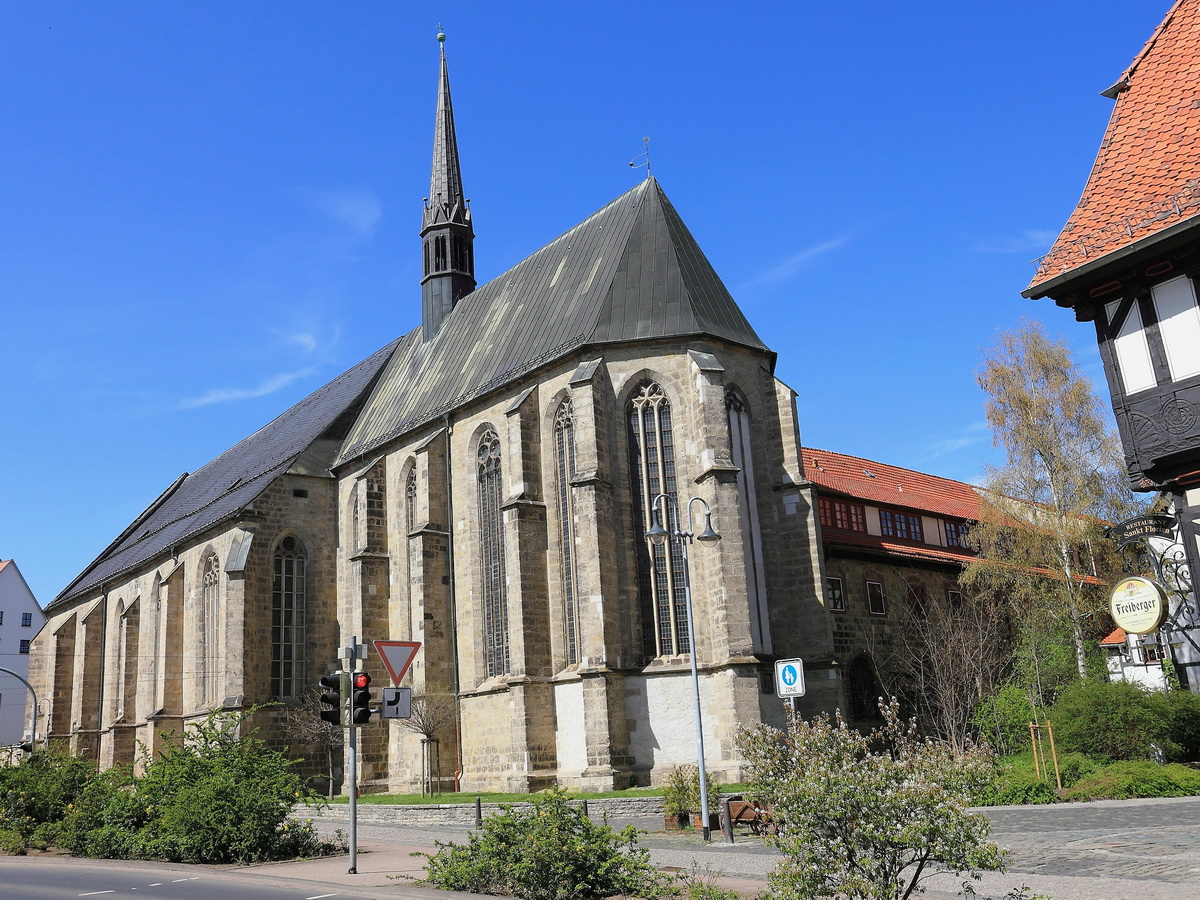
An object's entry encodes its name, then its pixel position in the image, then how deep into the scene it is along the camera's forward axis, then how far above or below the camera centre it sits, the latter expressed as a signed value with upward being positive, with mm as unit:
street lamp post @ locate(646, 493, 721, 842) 15609 +1578
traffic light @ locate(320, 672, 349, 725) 14127 +709
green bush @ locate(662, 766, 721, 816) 16938 -1172
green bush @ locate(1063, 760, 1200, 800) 16953 -1472
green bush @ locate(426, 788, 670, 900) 10055 -1237
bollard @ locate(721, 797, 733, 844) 14922 -1434
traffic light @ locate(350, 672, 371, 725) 13953 +583
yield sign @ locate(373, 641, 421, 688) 13766 +1115
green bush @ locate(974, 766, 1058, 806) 17938 -1579
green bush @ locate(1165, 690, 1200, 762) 18375 -525
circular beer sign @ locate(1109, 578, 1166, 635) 16719 +1330
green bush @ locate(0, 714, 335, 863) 15289 -762
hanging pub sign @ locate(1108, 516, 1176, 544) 17453 +2649
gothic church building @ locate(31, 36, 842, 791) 24516 +5536
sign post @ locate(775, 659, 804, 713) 15867 +520
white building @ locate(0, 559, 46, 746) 78125 +9728
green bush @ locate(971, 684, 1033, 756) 26656 -496
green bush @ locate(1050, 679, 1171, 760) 18562 -508
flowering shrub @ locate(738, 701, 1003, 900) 6953 -726
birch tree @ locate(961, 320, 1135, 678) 26766 +5074
